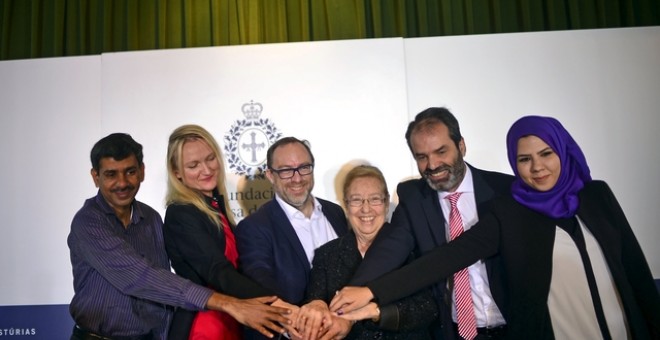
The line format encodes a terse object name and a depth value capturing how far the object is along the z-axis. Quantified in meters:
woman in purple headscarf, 2.25
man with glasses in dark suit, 2.59
